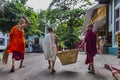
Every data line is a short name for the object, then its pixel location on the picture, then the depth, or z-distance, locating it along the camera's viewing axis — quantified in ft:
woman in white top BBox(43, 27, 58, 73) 12.95
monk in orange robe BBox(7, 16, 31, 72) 12.98
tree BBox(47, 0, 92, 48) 55.31
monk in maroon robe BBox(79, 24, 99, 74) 12.64
